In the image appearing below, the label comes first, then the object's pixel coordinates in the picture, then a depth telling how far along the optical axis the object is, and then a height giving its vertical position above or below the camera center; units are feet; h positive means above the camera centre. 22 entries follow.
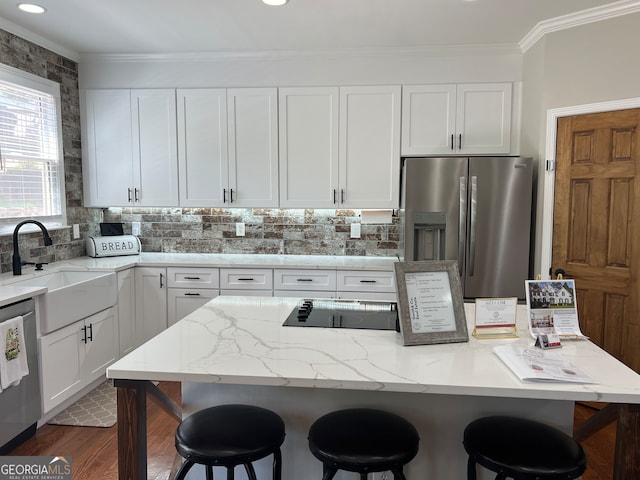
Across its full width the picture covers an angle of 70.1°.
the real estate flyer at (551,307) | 5.48 -1.20
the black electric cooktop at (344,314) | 6.12 -1.56
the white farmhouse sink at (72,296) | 9.00 -1.96
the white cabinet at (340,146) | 12.32 +1.65
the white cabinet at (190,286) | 12.17 -2.14
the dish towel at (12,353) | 7.69 -2.56
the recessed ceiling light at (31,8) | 9.39 +4.13
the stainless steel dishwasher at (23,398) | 7.99 -3.51
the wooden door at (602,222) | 9.53 -0.32
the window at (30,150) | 10.50 +1.37
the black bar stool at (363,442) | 4.58 -2.46
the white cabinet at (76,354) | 9.13 -3.28
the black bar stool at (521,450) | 4.45 -2.49
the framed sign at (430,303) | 5.28 -1.12
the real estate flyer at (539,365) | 4.31 -1.60
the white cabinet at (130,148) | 12.87 +1.65
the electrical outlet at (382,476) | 5.80 -3.42
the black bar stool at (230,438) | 4.70 -2.47
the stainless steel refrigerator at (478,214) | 10.87 -0.16
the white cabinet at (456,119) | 12.01 +2.34
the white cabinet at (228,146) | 12.62 +1.67
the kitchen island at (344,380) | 4.29 -1.65
